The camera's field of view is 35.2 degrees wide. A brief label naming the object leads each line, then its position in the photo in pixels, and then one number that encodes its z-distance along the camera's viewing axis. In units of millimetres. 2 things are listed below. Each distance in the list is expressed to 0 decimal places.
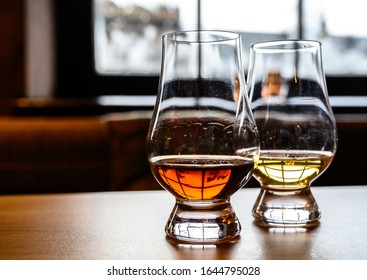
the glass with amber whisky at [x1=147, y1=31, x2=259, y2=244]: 520
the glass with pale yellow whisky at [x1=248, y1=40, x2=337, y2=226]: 604
